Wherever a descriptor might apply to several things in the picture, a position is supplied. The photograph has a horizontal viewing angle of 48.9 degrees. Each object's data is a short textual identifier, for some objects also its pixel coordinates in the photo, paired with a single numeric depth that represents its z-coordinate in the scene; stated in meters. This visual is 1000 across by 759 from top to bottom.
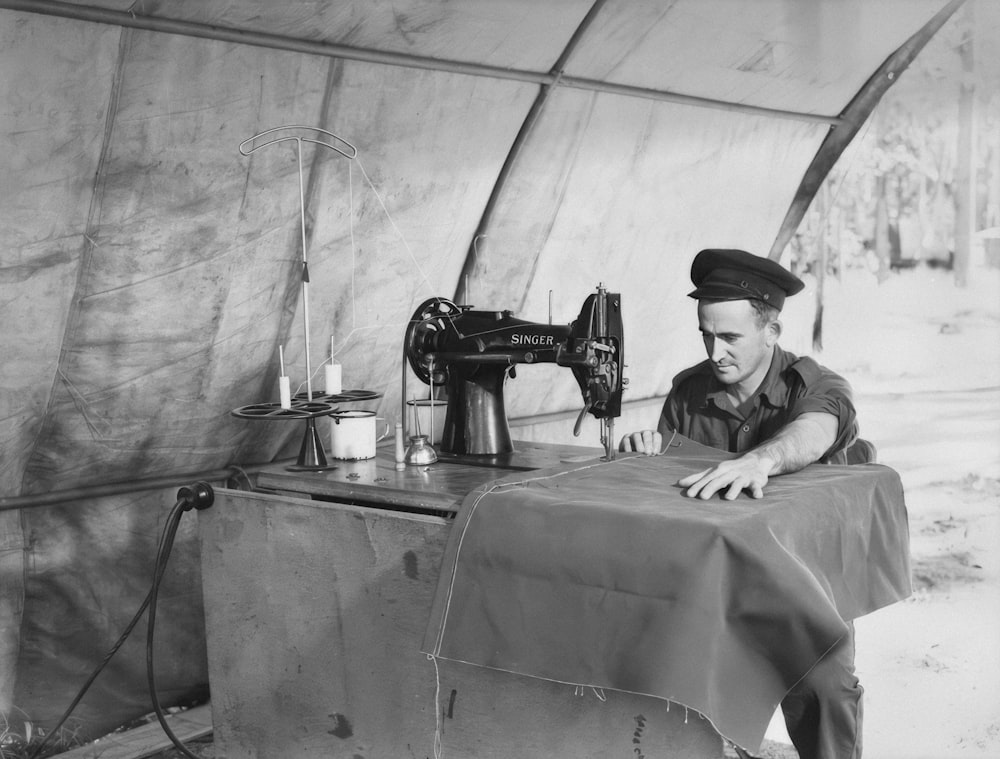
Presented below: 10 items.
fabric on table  1.64
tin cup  2.53
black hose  2.33
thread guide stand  2.41
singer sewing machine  2.31
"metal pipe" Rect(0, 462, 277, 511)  2.82
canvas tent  2.43
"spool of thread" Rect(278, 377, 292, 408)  2.43
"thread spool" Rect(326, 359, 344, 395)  2.59
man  2.03
